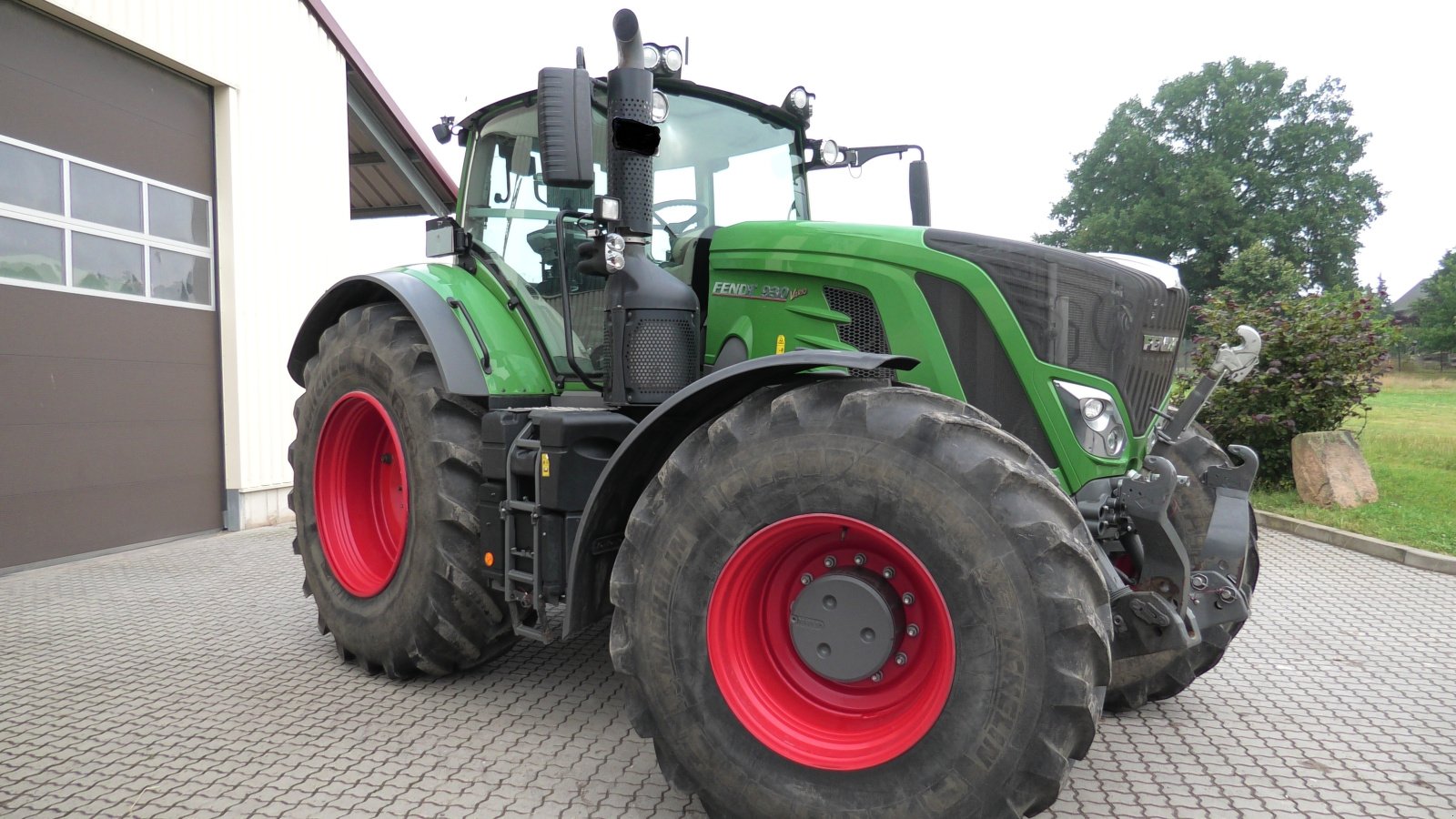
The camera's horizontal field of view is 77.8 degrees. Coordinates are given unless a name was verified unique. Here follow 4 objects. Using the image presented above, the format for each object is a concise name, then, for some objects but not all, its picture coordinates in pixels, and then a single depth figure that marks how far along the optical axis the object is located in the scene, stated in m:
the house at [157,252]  6.01
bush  8.48
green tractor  2.19
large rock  8.09
